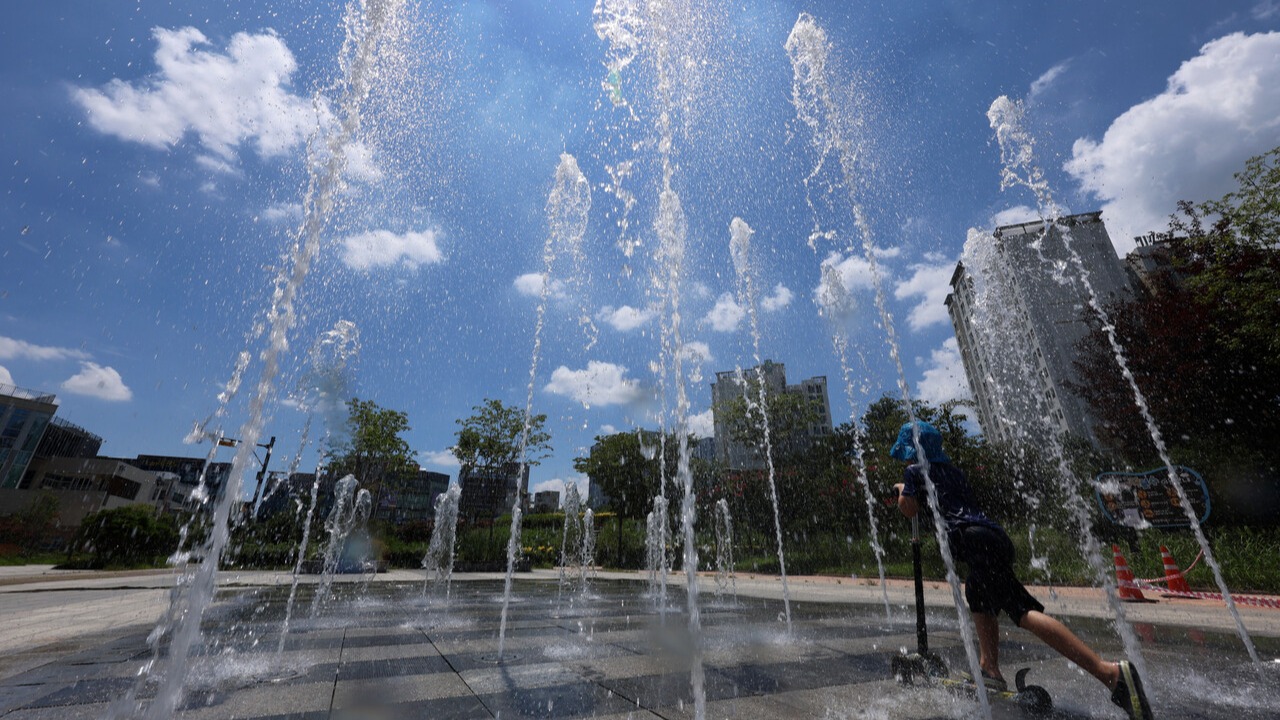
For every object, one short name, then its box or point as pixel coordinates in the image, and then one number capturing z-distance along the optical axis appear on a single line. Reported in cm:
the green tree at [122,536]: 1795
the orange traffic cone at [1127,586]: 823
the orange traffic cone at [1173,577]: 898
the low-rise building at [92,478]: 4516
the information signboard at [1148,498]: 1022
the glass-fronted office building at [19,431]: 4522
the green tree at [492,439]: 2309
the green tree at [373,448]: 2259
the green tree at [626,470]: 2411
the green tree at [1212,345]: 1374
